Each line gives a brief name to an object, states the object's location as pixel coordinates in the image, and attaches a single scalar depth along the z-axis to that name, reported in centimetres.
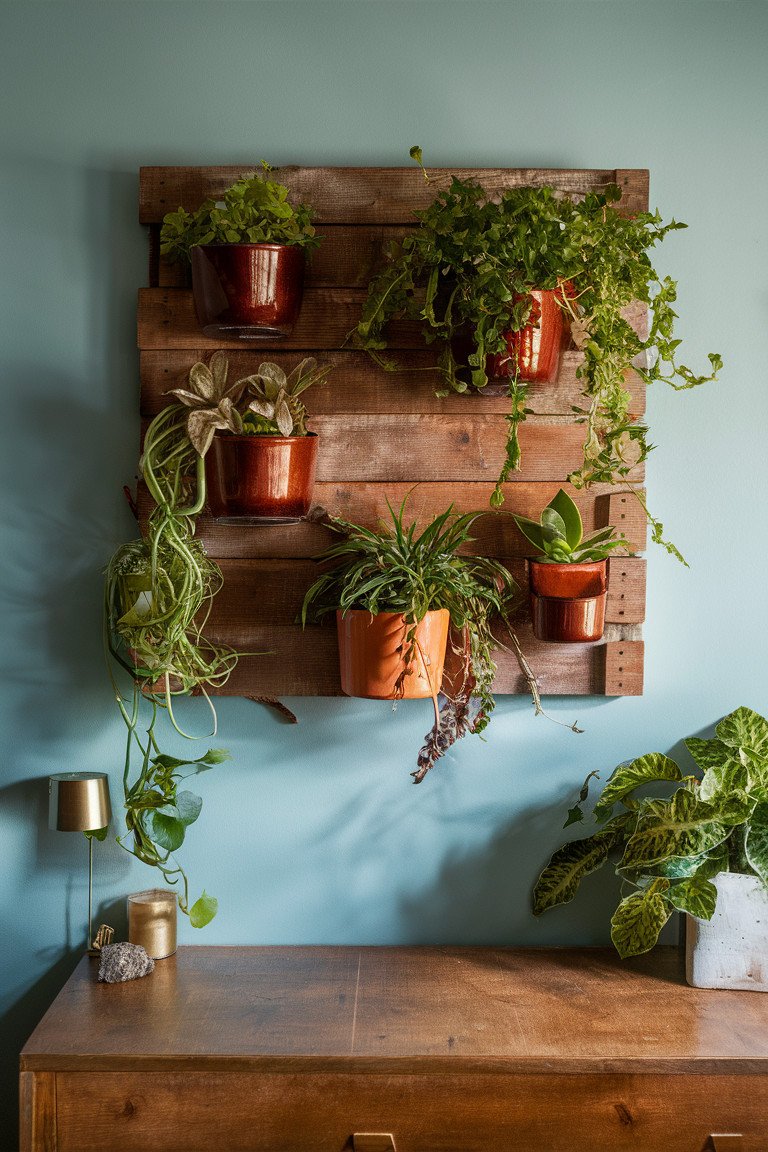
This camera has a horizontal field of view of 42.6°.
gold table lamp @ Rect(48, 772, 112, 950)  188
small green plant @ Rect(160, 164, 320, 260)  175
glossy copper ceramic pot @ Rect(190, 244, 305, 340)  173
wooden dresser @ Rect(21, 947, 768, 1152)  155
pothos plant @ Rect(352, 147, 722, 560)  168
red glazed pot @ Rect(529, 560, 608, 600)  180
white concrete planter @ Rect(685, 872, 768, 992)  176
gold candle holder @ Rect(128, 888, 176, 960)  191
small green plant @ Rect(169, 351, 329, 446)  172
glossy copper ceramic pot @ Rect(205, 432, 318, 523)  169
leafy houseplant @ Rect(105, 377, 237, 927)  178
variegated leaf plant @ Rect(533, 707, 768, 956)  174
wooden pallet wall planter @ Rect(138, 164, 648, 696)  193
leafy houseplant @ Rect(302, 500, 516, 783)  172
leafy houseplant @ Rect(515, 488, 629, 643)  180
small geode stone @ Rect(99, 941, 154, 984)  182
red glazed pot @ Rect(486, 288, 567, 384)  173
